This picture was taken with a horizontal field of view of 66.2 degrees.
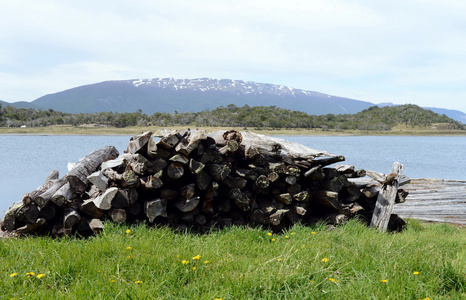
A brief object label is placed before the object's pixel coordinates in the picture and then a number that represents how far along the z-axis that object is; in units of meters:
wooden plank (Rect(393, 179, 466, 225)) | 10.20
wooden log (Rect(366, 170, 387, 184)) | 7.58
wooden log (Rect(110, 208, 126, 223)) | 5.47
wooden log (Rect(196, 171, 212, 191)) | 5.78
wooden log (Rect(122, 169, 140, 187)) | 5.51
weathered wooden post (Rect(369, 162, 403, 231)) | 7.20
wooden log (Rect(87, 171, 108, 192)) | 5.72
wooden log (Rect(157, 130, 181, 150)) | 5.69
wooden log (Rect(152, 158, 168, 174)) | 5.72
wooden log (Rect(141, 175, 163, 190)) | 5.57
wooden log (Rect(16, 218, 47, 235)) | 5.55
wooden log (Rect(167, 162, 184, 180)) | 5.71
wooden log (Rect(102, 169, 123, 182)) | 5.63
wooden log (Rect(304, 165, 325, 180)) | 6.62
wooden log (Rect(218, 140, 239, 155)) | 6.19
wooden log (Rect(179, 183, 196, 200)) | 5.79
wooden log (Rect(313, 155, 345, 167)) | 6.78
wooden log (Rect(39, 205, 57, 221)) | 5.72
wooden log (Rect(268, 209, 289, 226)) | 6.28
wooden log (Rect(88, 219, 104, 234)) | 5.47
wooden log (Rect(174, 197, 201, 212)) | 5.76
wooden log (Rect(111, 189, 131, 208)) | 5.52
